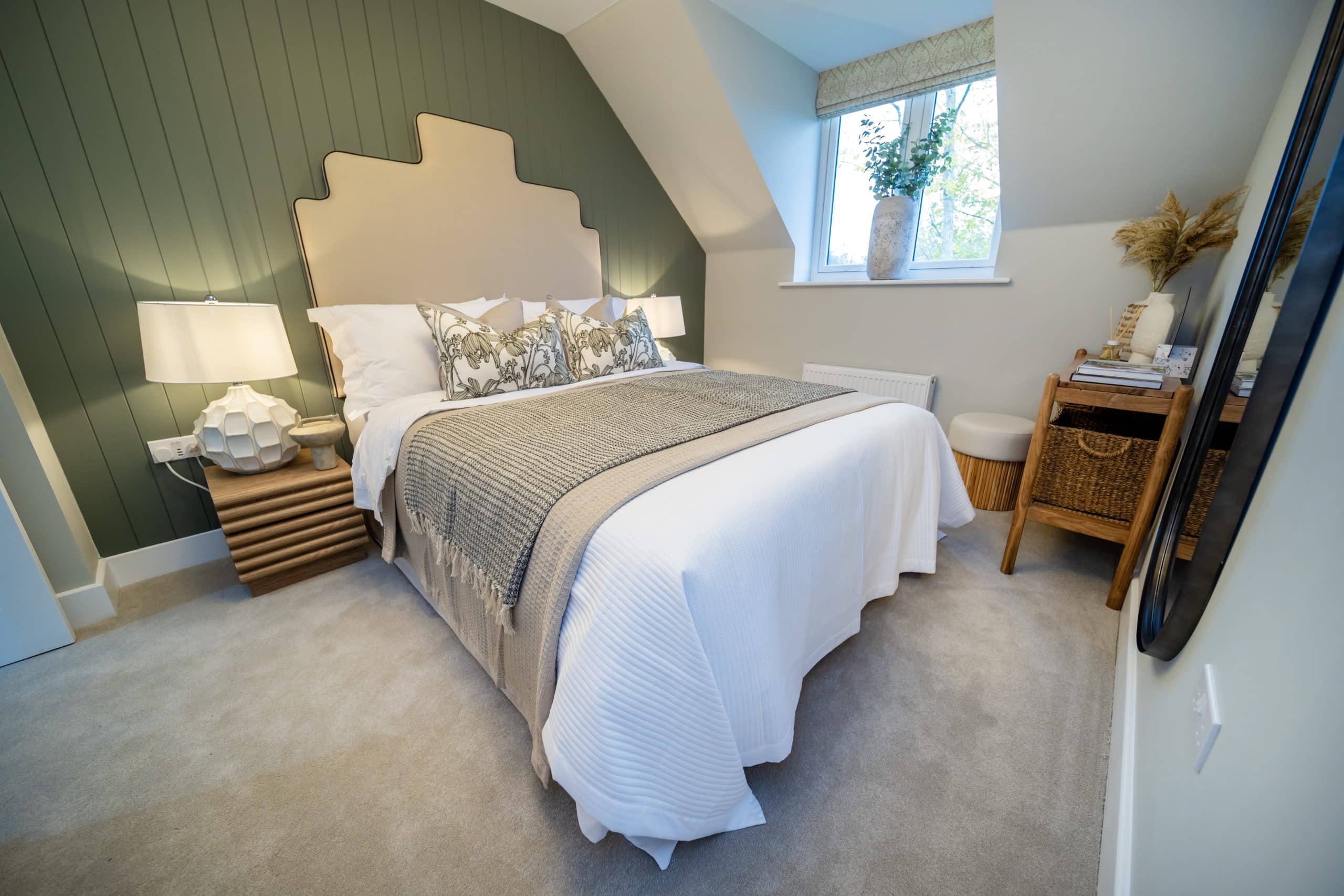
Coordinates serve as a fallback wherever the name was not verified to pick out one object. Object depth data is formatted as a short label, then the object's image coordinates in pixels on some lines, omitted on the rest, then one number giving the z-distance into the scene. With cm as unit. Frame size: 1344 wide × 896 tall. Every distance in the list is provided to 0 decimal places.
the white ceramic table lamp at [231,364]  155
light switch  65
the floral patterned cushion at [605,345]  222
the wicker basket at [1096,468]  166
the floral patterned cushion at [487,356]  188
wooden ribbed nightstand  170
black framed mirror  64
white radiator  295
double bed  86
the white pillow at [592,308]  246
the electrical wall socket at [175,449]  188
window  270
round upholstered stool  232
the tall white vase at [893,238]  282
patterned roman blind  243
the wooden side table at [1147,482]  154
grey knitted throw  110
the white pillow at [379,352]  198
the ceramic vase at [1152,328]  186
